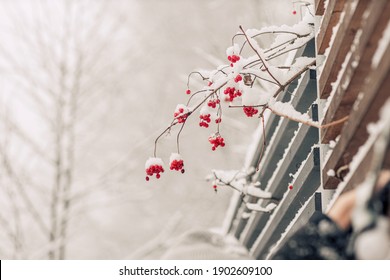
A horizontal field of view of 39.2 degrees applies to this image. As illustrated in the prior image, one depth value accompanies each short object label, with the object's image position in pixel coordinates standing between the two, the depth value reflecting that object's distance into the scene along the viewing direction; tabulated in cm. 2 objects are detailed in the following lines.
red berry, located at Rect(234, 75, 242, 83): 267
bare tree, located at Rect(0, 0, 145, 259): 754
